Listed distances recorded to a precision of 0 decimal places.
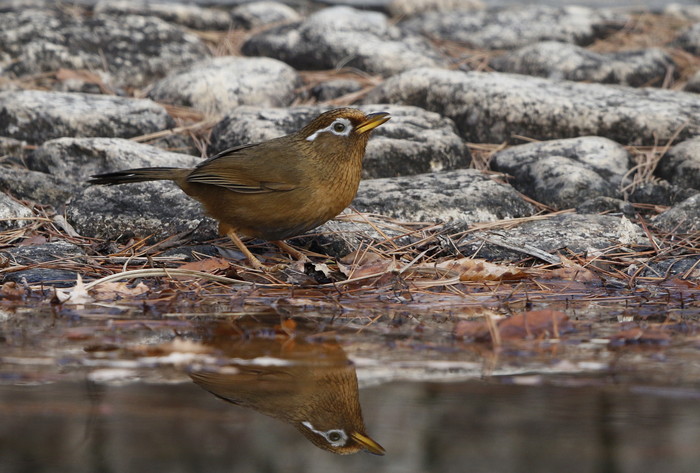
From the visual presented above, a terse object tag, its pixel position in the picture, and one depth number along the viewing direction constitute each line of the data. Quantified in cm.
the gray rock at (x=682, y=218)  1031
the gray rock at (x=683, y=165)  1206
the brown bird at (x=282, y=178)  911
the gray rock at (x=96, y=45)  1652
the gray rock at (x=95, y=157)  1165
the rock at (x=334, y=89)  1552
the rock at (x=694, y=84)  1620
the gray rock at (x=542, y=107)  1340
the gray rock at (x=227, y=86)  1497
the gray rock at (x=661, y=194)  1177
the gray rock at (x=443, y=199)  1059
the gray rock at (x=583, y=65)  1653
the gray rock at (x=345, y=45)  1683
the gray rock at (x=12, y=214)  1020
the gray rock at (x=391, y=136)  1222
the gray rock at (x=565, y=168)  1158
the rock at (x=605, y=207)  1117
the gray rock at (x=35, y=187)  1120
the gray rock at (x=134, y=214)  1010
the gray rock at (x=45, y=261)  845
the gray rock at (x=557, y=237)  956
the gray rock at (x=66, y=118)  1310
